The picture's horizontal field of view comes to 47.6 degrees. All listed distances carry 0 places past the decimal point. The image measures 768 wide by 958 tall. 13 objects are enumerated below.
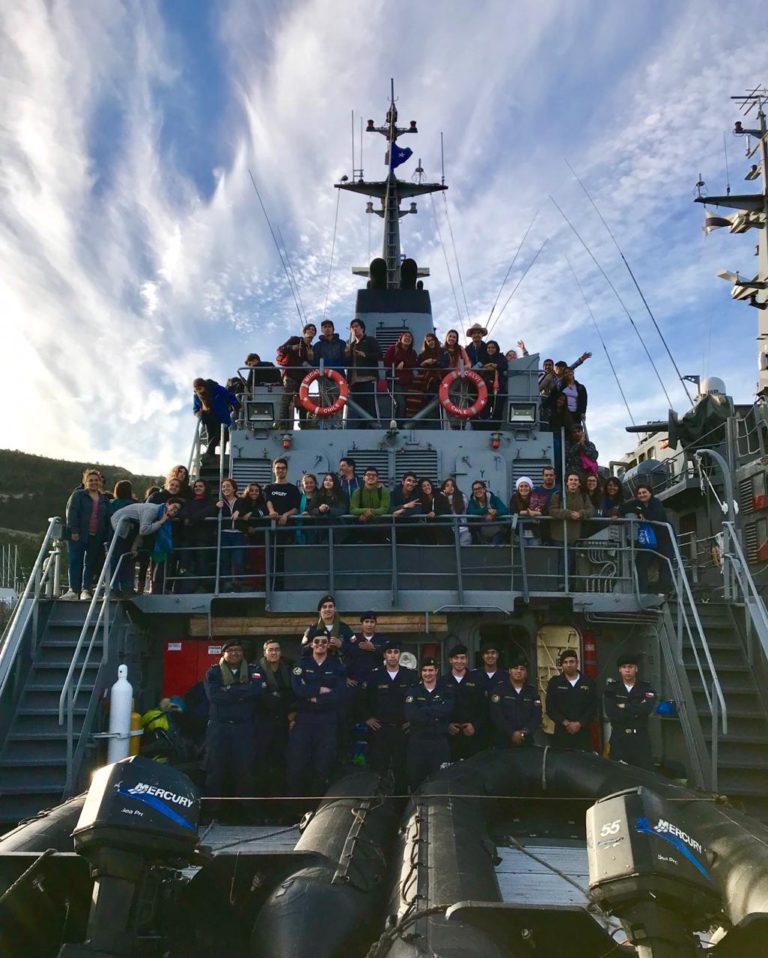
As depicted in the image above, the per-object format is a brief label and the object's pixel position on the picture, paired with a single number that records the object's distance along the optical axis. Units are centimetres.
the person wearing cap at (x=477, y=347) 1184
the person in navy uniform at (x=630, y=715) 736
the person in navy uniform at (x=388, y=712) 730
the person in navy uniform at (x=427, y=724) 702
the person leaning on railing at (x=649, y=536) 910
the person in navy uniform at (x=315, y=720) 697
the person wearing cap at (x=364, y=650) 763
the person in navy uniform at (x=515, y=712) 729
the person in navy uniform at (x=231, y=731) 709
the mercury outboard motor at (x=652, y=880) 347
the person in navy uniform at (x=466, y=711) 740
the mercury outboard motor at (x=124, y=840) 379
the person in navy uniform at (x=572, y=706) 746
